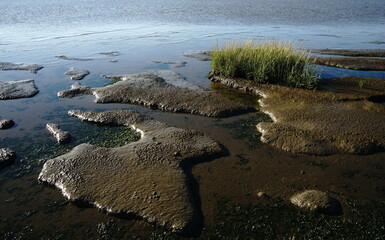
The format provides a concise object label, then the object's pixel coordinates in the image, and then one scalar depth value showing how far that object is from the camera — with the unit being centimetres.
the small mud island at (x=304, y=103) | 568
